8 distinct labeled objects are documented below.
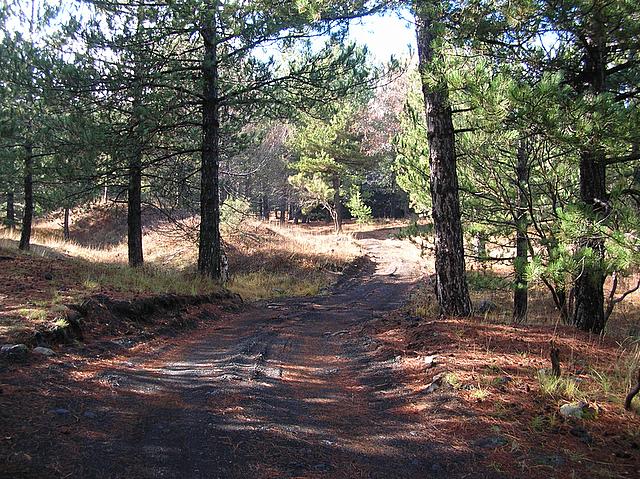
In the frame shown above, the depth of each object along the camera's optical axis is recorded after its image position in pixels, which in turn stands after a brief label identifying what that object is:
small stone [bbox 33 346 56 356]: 4.35
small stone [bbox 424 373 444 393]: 4.07
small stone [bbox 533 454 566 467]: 2.76
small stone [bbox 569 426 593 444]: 2.99
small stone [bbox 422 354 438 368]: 4.59
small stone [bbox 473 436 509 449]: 3.04
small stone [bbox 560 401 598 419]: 3.24
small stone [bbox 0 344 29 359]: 4.05
